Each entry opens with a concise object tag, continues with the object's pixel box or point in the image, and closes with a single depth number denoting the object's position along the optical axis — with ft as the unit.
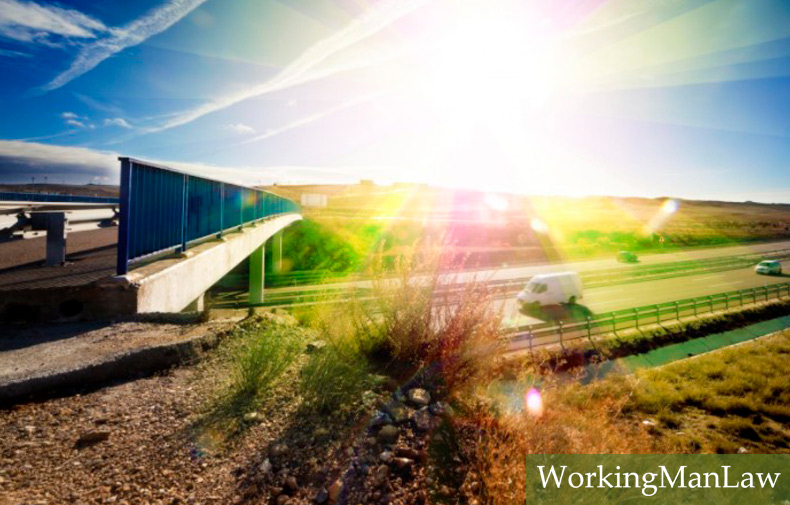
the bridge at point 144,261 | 13.52
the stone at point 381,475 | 9.10
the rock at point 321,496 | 8.35
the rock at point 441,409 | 12.17
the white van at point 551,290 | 59.41
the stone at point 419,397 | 12.43
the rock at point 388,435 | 10.46
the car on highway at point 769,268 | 108.68
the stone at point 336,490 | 8.50
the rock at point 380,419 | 11.07
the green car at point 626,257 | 121.70
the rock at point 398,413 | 11.46
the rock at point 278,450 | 9.42
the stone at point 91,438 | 8.71
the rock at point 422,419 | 11.34
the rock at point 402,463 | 9.66
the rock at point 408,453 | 10.09
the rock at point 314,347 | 15.46
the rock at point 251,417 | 10.50
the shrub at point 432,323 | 14.46
